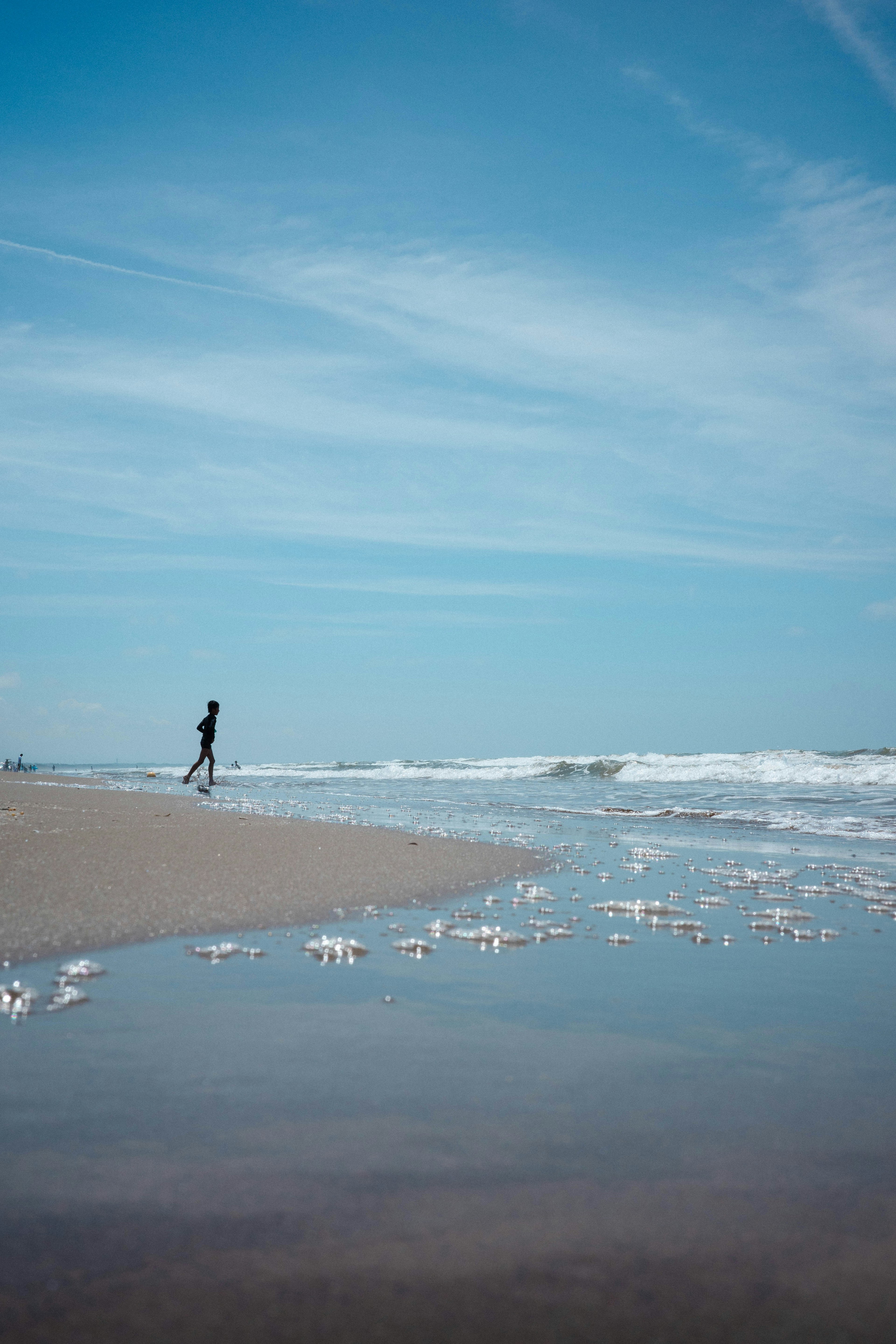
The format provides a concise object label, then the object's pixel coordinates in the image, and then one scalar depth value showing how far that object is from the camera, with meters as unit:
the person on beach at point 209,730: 18.66
